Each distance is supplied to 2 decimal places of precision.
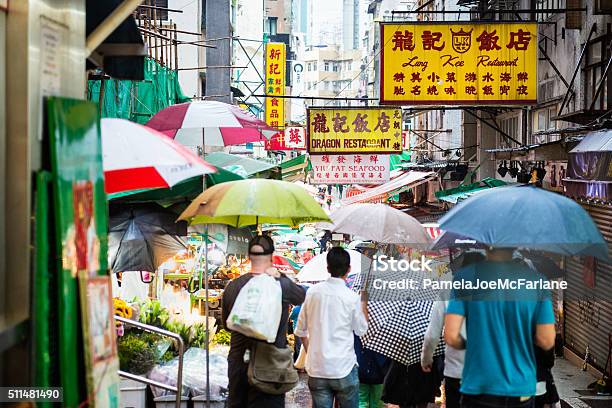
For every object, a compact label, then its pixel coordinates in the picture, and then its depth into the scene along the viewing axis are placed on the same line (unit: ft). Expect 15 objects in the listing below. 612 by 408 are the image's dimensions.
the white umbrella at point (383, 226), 32.42
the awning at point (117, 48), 21.33
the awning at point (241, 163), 39.50
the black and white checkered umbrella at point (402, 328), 26.81
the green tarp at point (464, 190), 54.29
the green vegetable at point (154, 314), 35.76
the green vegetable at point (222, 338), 40.83
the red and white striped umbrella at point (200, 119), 33.81
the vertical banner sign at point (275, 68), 113.39
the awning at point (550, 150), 42.91
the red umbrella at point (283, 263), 61.16
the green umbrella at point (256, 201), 26.78
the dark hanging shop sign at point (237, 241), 34.94
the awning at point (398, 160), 112.79
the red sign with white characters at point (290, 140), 102.99
